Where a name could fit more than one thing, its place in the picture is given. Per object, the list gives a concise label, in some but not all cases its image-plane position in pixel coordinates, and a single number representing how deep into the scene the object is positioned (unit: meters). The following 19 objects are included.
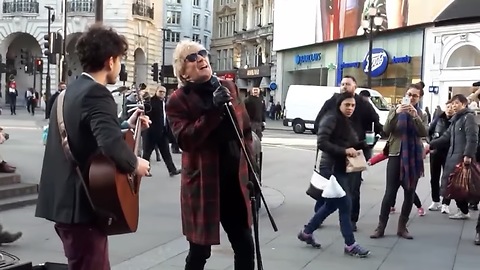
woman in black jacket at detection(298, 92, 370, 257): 6.69
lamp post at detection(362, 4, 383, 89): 28.22
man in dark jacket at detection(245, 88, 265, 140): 13.16
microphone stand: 3.90
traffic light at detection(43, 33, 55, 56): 30.55
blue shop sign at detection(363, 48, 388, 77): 38.94
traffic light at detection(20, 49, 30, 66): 46.83
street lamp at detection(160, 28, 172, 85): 38.26
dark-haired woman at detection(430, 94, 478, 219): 8.23
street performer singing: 4.11
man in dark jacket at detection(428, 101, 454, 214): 9.68
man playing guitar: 3.30
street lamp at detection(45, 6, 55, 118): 31.32
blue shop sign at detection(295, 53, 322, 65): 47.59
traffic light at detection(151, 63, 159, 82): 37.01
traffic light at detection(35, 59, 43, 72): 39.53
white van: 31.95
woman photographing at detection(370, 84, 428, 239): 7.48
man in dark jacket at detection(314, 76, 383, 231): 7.60
